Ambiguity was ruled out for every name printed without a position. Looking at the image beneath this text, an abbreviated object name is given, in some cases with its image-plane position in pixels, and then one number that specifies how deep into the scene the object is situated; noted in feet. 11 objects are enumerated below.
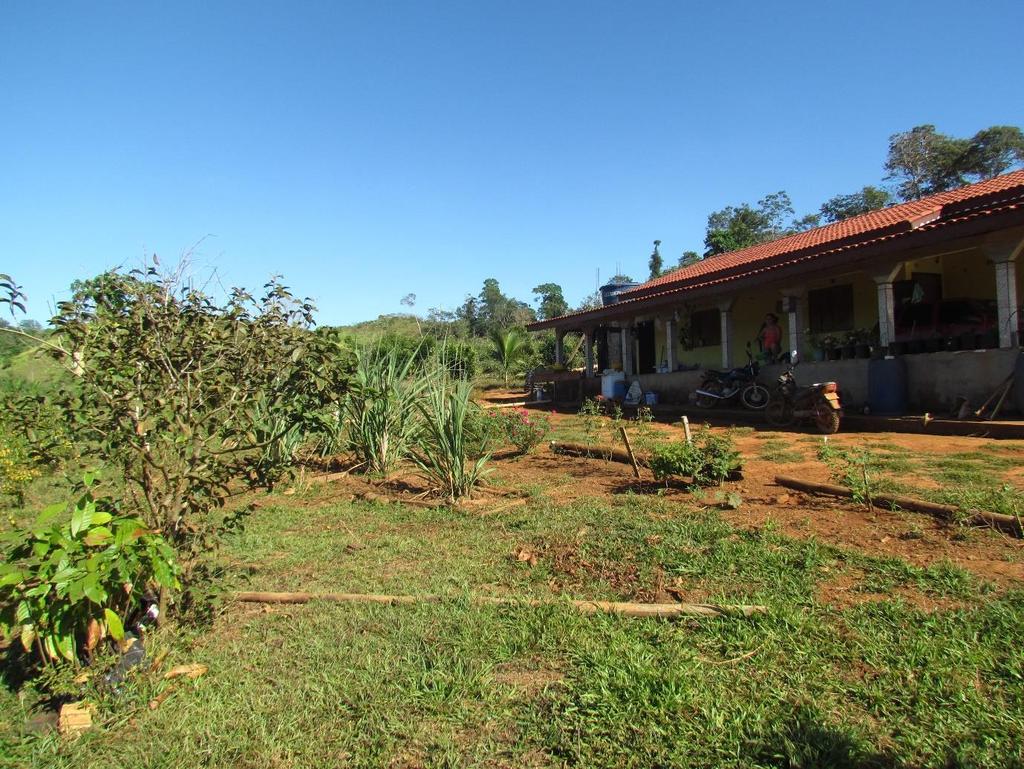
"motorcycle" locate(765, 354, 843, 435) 30.40
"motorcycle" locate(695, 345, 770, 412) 38.88
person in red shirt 42.64
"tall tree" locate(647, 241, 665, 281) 127.80
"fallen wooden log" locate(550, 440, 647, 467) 24.43
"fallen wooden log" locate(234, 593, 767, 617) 10.07
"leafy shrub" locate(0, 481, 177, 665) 7.73
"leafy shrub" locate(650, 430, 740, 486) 18.71
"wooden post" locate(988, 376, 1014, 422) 26.91
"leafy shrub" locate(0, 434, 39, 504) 22.06
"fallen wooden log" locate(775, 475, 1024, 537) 13.12
